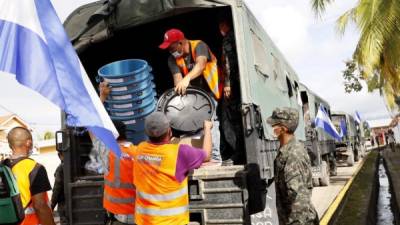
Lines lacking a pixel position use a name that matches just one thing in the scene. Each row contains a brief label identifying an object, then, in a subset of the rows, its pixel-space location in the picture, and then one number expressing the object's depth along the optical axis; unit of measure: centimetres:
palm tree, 1088
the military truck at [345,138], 1936
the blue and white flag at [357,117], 2815
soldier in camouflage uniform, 335
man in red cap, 463
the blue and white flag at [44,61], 261
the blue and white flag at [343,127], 1856
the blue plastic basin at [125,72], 473
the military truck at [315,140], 955
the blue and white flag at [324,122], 1136
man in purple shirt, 308
